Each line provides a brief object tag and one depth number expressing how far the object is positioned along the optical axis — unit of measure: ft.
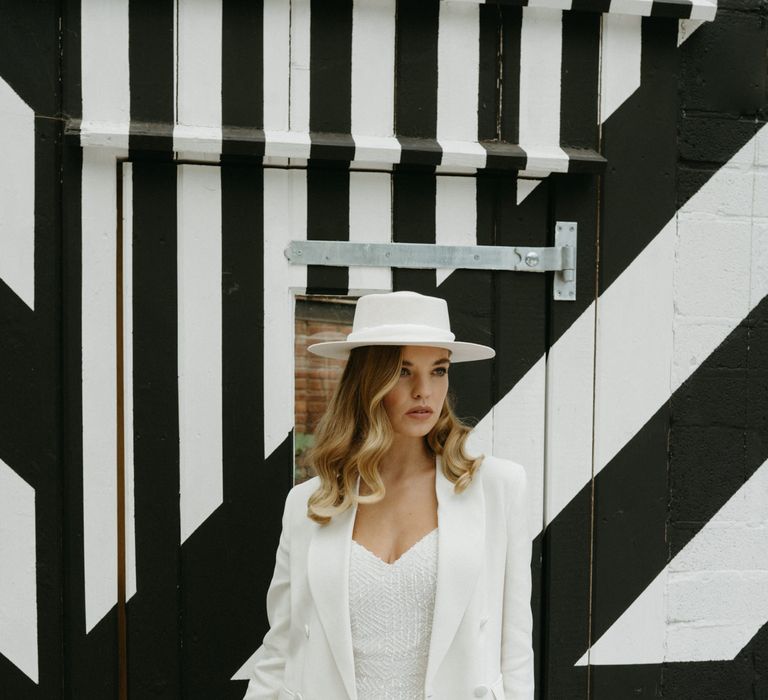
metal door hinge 9.29
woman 7.07
